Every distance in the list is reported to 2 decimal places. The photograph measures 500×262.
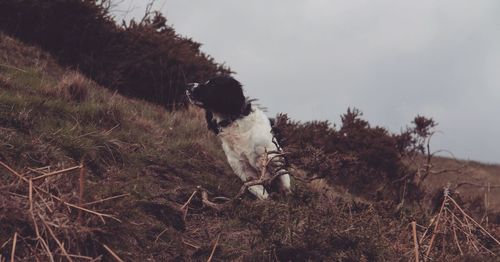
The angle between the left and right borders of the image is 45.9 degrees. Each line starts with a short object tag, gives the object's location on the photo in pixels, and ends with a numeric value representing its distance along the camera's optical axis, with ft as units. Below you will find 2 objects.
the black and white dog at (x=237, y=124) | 19.69
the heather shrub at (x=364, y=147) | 31.55
